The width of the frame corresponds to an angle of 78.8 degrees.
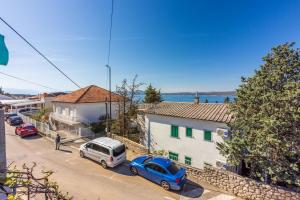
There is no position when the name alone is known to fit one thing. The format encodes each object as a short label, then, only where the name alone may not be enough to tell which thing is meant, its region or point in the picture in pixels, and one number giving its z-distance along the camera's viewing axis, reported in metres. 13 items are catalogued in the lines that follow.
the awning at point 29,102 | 37.67
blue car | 12.38
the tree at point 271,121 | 10.42
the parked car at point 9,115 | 34.13
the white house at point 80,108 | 26.92
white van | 15.11
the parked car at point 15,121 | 30.94
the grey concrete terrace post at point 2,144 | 4.79
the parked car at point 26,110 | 43.44
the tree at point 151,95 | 42.59
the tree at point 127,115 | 24.19
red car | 23.59
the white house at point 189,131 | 15.69
